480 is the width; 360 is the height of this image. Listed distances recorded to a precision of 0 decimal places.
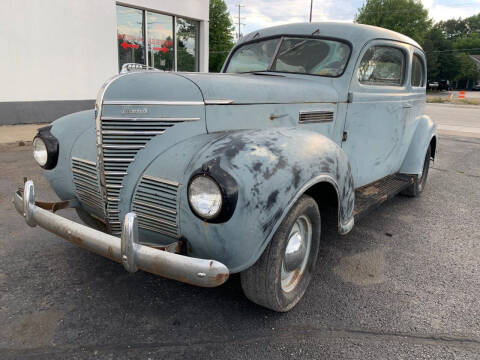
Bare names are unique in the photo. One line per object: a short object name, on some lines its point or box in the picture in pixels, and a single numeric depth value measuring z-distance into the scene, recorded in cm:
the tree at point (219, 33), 3653
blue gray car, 182
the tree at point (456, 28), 8731
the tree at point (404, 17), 5191
